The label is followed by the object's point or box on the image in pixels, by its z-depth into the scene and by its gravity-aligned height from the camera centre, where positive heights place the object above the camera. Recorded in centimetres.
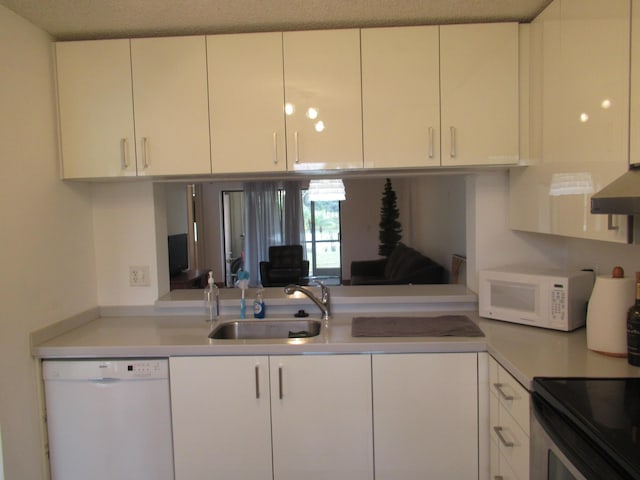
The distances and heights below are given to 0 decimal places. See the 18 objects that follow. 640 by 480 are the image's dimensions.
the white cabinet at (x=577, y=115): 129 +32
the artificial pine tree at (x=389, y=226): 655 -23
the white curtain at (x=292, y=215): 738 -2
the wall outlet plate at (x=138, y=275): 230 -31
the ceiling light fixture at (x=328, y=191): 700 +36
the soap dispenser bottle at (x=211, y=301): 217 -44
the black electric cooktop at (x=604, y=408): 94 -53
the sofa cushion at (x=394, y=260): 520 -62
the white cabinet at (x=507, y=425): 137 -76
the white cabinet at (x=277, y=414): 175 -82
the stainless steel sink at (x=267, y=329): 215 -58
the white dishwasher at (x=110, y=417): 178 -84
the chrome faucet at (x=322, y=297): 212 -43
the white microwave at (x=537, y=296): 175 -38
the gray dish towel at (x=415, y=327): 180 -52
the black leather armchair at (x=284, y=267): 615 -81
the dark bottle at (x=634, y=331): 138 -41
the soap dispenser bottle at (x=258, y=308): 216 -48
